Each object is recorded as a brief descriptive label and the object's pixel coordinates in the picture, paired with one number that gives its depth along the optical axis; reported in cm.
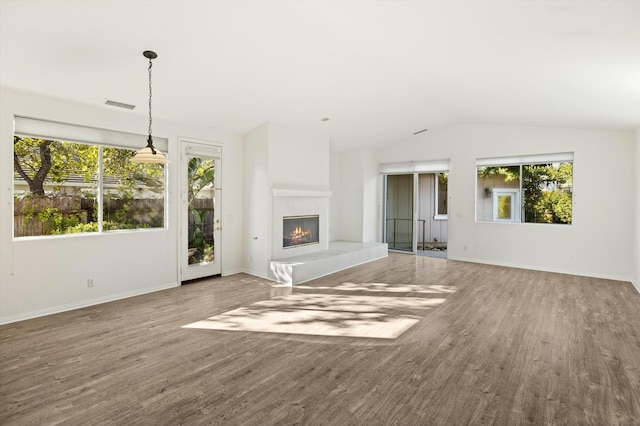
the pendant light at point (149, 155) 361
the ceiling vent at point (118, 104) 456
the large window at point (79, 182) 424
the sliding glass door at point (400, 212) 928
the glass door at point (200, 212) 588
